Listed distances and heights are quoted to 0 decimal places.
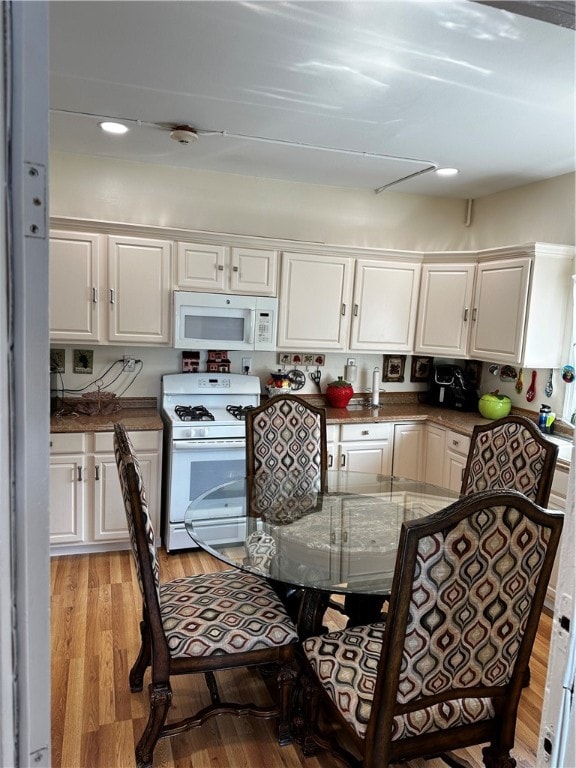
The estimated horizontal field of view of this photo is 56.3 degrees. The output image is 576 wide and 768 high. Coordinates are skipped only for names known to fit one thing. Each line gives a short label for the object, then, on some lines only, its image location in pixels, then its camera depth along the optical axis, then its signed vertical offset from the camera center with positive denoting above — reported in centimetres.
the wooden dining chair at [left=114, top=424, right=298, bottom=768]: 172 -104
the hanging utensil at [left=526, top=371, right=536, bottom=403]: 370 -35
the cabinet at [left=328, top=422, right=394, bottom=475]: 379 -84
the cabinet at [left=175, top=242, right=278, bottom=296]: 352 +36
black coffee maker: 420 -43
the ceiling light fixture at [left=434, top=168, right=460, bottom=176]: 343 +105
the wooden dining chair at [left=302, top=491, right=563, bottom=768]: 131 -78
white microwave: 352 +2
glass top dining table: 188 -83
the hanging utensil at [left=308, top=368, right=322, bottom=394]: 420 -38
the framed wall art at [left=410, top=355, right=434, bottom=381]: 448 -28
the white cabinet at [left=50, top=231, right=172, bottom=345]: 331 +18
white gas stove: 336 -84
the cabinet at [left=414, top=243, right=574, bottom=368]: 339 +21
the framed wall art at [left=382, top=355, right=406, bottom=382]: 441 -29
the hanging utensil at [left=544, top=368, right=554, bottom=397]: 355 -30
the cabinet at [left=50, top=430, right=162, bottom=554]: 323 -104
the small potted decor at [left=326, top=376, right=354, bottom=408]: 406 -48
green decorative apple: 385 -49
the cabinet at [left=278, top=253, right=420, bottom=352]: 379 +20
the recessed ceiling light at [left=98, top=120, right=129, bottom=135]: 284 +102
